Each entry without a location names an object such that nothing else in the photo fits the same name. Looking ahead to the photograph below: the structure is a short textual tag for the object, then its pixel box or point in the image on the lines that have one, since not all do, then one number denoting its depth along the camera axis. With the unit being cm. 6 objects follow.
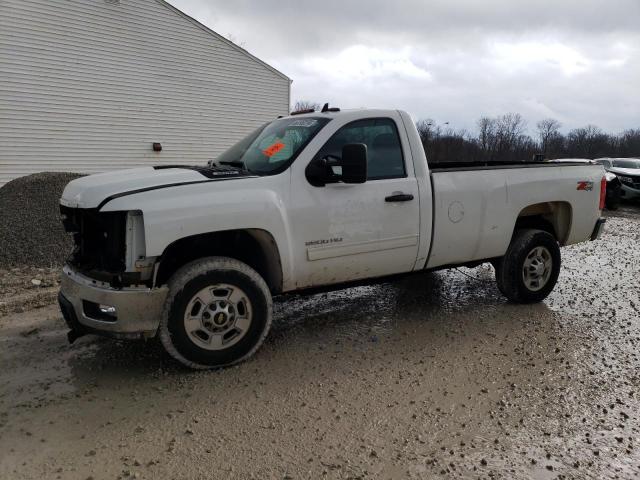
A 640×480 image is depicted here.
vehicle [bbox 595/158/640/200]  1639
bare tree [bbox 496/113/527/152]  6619
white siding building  1420
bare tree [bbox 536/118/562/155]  7195
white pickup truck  350
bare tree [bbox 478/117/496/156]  6807
